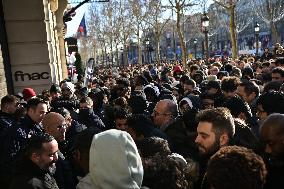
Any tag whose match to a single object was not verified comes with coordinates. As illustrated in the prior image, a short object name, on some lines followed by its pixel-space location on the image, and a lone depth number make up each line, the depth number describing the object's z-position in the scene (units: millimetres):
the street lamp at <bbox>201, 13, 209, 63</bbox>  21781
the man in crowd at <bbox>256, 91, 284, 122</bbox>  4949
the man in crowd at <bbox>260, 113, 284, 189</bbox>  3035
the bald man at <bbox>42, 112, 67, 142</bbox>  4879
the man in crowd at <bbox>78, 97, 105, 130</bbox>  6301
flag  28878
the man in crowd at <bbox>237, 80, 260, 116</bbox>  6602
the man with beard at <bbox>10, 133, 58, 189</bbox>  3289
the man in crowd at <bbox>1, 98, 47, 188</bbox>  4840
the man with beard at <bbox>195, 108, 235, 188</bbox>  3711
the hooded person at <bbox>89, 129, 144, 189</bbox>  2607
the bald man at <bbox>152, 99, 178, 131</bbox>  5652
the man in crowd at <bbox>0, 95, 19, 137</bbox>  6312
